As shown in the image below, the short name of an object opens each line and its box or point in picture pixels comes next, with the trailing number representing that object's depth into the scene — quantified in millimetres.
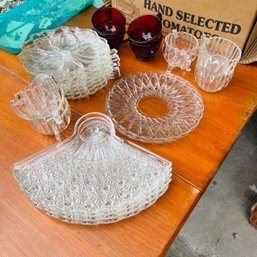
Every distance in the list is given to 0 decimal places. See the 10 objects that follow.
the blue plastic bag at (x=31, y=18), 672
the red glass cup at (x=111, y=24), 631
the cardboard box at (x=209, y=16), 570
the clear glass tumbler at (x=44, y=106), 495
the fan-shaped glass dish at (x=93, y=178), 413
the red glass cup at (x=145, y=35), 606
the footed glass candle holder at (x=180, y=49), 610
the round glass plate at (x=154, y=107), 519
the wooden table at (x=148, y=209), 404
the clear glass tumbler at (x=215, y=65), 565
